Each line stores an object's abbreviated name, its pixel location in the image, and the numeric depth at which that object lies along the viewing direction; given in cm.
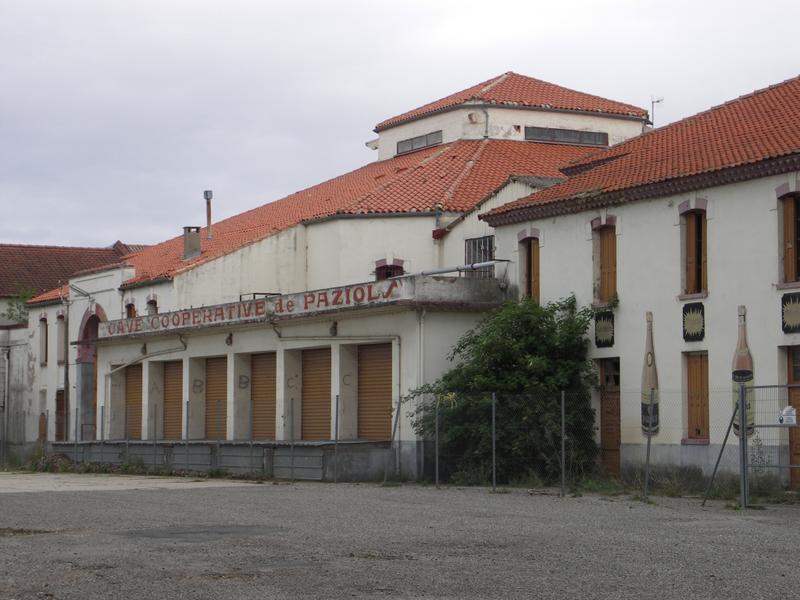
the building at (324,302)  3547
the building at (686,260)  2775
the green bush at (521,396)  3086
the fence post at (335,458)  3356
